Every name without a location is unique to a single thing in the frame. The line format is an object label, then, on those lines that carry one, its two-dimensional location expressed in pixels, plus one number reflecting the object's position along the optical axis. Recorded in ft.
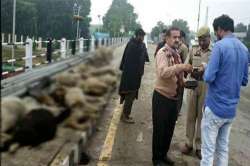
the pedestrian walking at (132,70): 28.02
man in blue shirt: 16.30
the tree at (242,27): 228.76
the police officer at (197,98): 22.26
